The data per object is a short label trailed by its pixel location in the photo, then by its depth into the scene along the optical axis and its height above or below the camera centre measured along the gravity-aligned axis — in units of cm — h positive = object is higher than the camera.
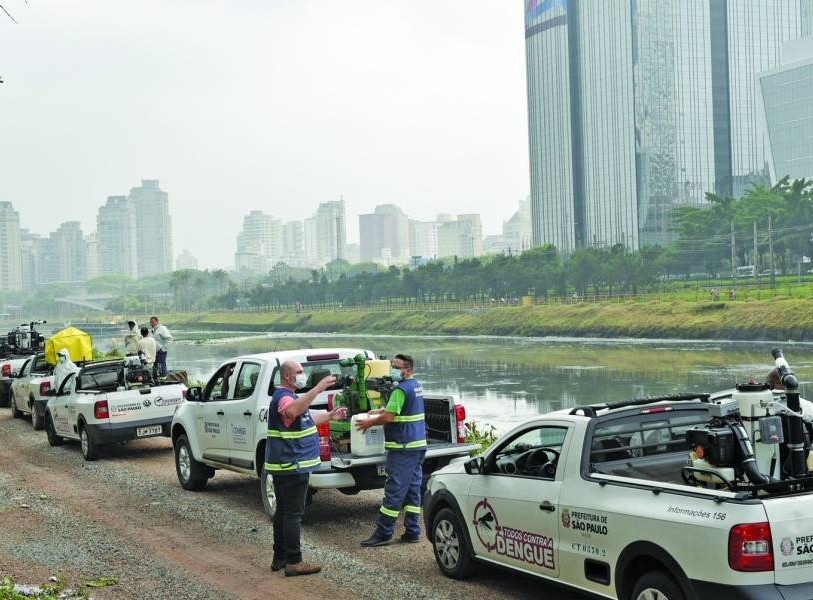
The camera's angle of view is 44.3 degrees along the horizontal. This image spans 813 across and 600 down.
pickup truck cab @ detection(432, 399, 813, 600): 534 -141
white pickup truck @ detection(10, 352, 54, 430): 2062 -161
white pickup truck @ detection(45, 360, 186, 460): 1570 -157
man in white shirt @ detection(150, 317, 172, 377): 2195 -70
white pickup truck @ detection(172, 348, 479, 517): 980 -139
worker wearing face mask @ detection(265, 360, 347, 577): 830 -125
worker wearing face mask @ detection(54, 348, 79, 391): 1912 -104
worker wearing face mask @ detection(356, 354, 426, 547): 909 -124
